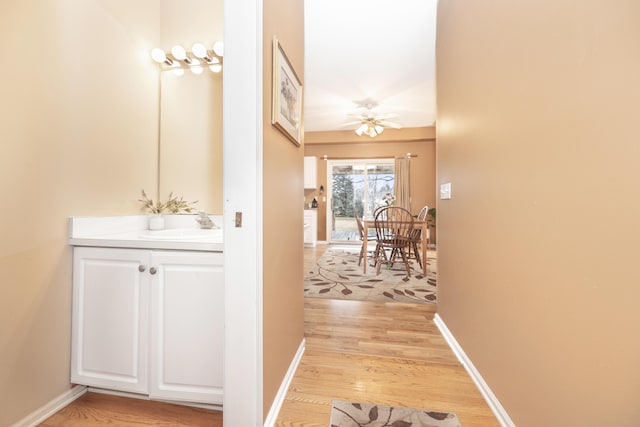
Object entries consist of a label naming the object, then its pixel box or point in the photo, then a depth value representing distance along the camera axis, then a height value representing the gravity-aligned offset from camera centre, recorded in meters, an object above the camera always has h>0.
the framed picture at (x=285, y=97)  1.13 +0.61
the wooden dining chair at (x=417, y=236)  3.75 -0.28
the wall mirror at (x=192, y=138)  1.80 +0.56
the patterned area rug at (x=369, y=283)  2.75 -0.82
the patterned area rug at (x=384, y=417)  1.15 -0.92
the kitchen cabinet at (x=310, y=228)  6.02 -0.26
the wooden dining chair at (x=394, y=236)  3.62 -0.27
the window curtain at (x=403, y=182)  6.28 +0.87
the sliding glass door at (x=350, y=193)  6.60 +0.62
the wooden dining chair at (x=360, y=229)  4.17 -0.21
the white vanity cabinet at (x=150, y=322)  1.18 -0.50
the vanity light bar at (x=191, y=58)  1.74 +1.09
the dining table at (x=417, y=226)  3.51 -0.19
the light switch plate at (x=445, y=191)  1.94 +0.21
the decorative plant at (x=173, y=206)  1.80 +0.08
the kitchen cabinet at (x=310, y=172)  6.28 +1.10
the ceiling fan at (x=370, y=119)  4.70 +1.85
